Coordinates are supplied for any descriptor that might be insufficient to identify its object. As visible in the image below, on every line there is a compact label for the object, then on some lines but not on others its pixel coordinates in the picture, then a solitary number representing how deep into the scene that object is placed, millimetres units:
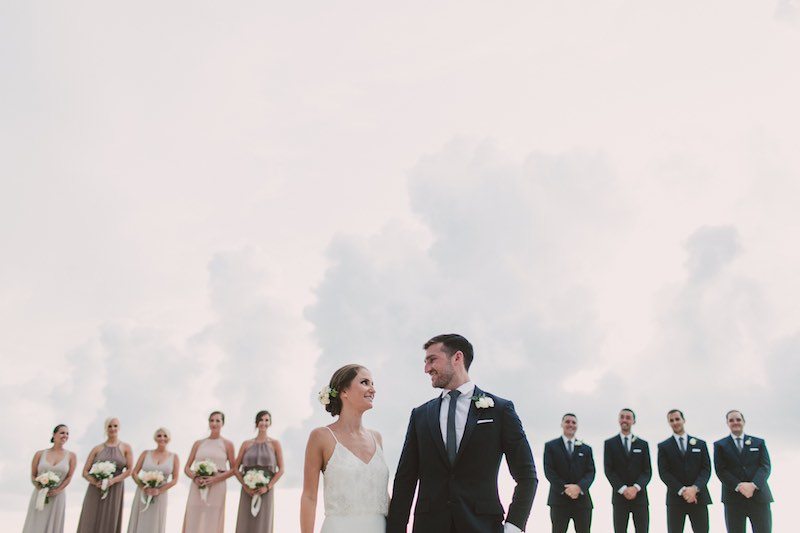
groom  6047
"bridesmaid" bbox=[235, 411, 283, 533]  15359
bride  6754
